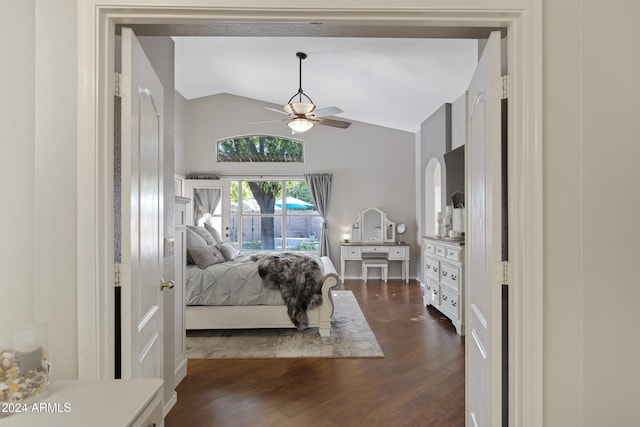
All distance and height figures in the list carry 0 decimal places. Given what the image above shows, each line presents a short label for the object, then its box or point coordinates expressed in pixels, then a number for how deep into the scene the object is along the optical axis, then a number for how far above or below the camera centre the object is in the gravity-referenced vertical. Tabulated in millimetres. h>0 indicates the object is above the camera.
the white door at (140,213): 1323 +4
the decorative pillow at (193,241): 3830 -301
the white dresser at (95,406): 839 -486
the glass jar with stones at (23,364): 883 -378
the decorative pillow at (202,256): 3775 -454
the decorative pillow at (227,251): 4301 -458
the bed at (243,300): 3701 -899
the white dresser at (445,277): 3885 -778
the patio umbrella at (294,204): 7254 +195
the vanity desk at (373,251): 6742 -708
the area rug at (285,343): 3285 -1287
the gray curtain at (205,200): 6891 +269
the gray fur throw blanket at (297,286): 3686 -745
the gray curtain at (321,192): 7016 +426
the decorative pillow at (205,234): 4254 -253
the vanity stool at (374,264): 6723 -953
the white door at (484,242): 1352 -120
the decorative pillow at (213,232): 4828 -255
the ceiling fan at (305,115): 4148 +1220
